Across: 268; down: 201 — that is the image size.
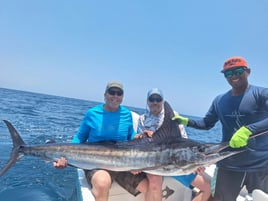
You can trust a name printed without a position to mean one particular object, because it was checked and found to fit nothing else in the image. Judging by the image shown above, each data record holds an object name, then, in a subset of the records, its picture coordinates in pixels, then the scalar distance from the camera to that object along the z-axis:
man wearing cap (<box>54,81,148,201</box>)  2.65
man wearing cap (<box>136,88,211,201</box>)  2.52
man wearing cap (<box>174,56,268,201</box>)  2.24
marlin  2.29
